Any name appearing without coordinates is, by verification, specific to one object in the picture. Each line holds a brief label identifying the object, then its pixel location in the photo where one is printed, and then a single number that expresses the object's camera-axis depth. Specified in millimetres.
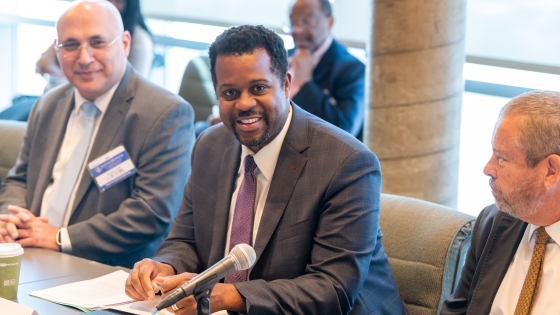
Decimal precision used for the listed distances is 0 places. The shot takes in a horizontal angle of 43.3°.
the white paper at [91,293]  2207
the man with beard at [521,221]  1935
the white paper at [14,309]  2066
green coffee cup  2238
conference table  2197
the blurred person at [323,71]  4059
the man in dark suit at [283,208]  2170
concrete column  3336
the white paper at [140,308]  2131
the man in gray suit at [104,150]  3084
